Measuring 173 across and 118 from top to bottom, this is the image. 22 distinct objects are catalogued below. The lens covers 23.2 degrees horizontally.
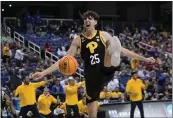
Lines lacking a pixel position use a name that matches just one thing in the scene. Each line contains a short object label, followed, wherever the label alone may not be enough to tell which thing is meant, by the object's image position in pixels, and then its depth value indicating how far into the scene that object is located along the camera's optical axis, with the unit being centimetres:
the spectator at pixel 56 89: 1678
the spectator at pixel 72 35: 2512
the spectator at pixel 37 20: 2702
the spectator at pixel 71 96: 1433
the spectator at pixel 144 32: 3011
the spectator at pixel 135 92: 1450
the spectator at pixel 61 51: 2280
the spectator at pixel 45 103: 1423
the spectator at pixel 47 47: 2312
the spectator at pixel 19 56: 2059
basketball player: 688
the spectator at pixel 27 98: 1330
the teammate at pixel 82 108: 1476
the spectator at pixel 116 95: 1759
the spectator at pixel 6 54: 2014
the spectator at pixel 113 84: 1852
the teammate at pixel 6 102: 1317
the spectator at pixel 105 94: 1693
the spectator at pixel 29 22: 2627
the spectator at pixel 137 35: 2858
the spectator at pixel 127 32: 2878
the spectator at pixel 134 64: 2281
